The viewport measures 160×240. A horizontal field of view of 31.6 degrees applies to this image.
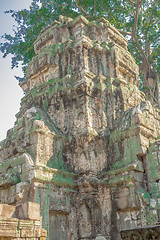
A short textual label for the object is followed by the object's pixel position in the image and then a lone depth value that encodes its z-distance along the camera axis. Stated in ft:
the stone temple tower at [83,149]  27.86
